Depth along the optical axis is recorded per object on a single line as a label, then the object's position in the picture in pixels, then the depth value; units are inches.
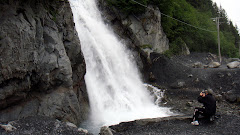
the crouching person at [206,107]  362.6
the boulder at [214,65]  921.6
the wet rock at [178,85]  752.3
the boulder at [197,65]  932.0
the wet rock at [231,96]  648.4
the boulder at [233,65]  848.9
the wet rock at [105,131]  318.7
